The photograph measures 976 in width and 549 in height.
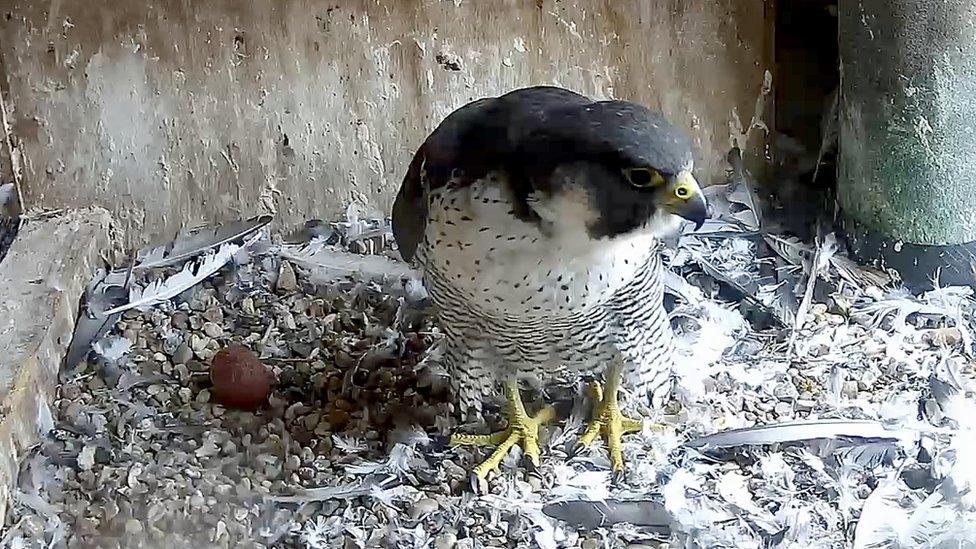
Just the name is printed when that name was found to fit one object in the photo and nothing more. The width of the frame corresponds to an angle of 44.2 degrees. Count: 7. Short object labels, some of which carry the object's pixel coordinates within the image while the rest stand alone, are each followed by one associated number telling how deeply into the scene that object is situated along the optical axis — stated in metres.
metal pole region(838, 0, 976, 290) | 2.23
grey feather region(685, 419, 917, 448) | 2.06
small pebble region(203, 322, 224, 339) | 2.46
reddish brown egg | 2.23
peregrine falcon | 1.58
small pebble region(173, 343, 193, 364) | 2.39
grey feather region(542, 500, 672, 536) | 1.92
